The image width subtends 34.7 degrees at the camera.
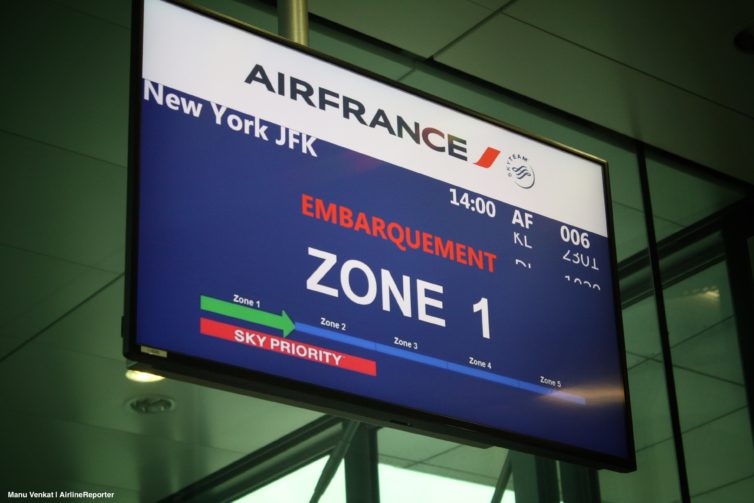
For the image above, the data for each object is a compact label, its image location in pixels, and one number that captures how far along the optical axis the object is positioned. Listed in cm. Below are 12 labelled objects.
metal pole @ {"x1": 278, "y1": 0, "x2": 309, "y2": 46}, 335
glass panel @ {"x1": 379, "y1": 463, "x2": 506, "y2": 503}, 435
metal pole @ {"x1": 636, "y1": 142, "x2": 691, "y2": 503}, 483
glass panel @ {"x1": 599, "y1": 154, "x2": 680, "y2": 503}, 476
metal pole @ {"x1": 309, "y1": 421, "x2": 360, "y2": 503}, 438
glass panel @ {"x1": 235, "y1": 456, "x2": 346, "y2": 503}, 434
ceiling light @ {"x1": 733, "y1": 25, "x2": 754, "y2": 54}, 466
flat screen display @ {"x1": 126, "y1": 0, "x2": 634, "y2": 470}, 270
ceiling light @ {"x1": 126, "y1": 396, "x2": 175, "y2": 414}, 531
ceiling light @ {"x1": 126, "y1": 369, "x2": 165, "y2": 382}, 526
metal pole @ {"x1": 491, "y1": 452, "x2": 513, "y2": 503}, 445
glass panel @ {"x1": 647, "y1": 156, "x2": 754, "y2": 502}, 487
